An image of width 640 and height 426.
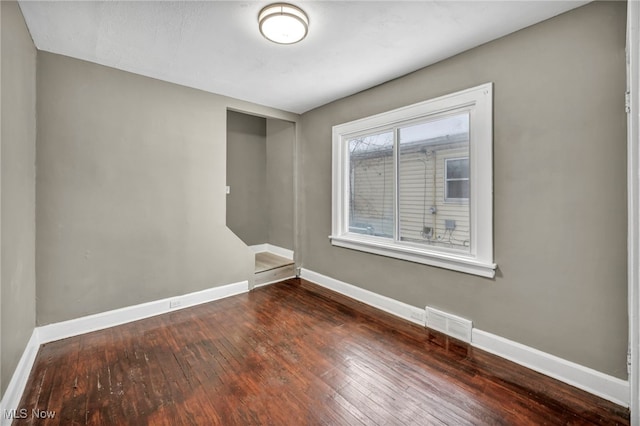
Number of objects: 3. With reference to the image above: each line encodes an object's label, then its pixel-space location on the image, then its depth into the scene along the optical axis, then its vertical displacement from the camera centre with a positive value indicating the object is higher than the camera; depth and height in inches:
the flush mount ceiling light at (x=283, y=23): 72.1 +52.0
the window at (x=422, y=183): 91.9 +12.0
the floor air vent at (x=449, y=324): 95.0 -40.7
